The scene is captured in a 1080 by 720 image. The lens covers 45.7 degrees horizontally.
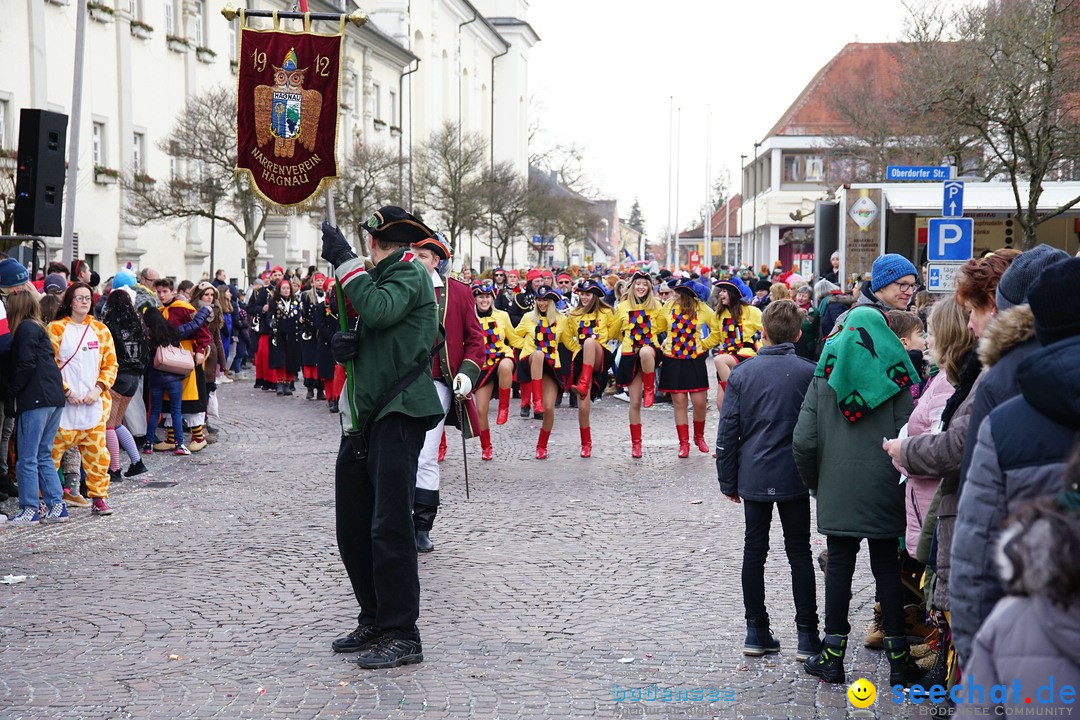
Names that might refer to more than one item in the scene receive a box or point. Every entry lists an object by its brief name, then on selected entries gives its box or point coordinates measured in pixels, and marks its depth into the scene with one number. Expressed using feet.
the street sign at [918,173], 58.34
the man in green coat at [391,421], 18.93
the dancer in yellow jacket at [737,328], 42.45
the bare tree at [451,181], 158.10
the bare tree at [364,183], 124.47
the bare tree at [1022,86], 67.46
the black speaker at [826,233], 80.64
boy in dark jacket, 19.17
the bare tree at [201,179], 98.37
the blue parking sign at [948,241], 50.42
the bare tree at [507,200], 165.89
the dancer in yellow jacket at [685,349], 42.60
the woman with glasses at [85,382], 32.42
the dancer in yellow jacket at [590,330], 43.98
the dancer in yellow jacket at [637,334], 43.65
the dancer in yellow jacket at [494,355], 43.11
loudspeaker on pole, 44.06
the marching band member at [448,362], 25.96
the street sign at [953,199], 52.54
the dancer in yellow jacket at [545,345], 43.45
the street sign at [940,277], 48.85
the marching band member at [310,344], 64.13
